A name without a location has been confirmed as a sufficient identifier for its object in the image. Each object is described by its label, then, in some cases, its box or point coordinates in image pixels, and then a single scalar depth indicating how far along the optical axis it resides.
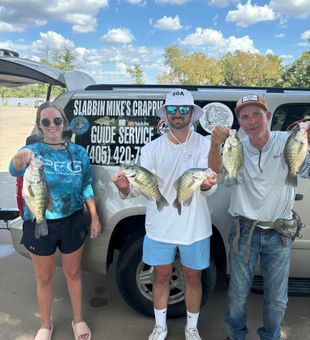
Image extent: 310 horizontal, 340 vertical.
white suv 3.16
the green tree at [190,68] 64.56
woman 2.80
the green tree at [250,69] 63.77
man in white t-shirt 2.63
